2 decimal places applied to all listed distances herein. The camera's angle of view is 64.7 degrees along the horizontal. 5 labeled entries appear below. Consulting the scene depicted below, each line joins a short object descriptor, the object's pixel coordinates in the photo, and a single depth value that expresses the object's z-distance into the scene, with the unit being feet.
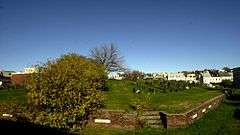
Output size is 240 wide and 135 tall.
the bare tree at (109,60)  156.50
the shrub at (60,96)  32.00
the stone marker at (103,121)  38.05
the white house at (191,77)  354.57
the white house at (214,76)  321.50
